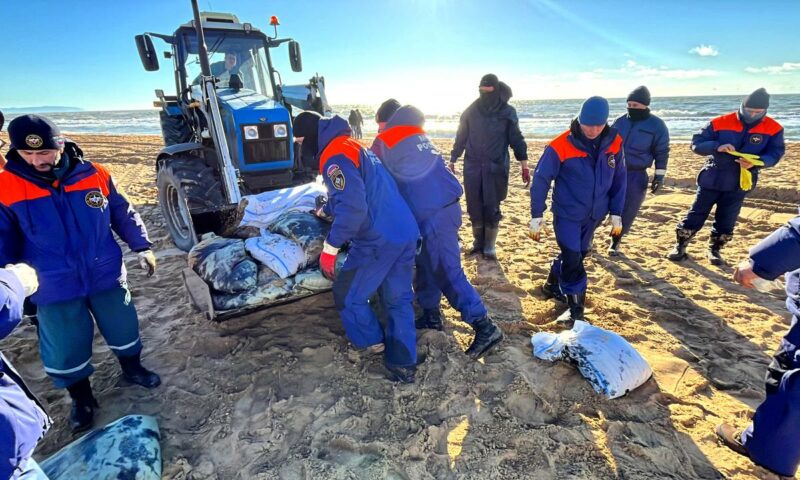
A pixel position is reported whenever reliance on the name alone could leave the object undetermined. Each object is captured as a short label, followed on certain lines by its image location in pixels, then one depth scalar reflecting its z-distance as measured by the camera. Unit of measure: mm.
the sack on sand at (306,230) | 3160
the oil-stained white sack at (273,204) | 3545
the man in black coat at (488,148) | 4309
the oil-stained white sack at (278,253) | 3033
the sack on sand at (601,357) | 2559
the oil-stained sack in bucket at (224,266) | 2959
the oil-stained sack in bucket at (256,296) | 2926
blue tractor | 4168
